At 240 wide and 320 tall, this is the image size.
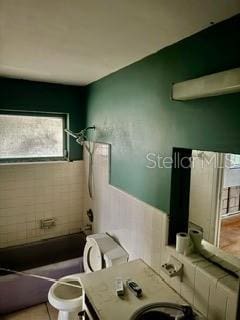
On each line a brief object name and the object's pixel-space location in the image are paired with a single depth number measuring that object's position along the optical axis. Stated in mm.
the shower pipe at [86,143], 3133
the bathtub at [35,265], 2354
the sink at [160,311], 1349
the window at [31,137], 2996
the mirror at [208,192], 2512
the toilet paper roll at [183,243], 1572
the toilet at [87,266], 1977
